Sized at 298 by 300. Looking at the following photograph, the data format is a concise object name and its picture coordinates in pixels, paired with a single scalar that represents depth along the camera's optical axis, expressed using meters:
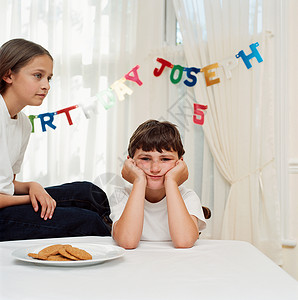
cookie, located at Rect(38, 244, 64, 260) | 0.81
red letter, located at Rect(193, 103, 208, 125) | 2.43
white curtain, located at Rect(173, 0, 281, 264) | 2.36
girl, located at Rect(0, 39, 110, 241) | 1.45
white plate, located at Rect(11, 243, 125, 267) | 0.77
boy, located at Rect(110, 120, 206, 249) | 1.21
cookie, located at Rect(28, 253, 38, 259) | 0.81
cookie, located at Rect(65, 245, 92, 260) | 0.81
